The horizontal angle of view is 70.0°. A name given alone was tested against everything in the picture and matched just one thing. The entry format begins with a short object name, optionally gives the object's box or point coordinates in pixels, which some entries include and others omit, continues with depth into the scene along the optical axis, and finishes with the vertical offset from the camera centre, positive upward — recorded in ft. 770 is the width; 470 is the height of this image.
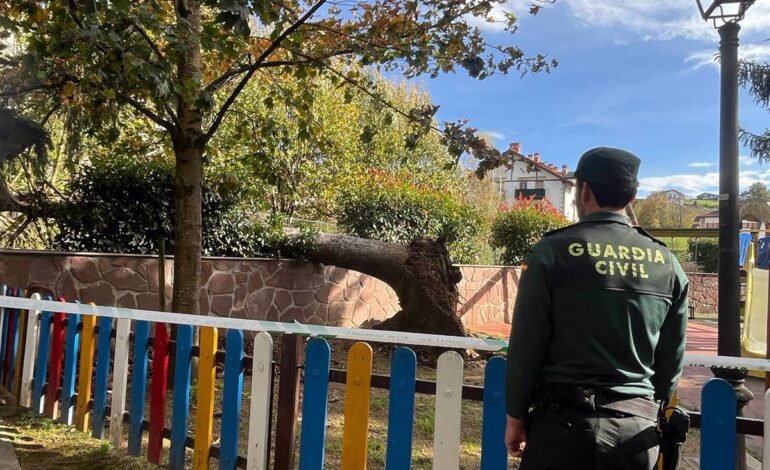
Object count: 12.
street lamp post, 11.49 +2.07
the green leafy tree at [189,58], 12.32 +5.35
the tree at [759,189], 118.11 +23.99
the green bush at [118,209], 21.40 +1.81
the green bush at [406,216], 33.86 +3.48
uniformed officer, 5.60 -0.60
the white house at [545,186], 171.01 +30.30
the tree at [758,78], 28.09 +10.81
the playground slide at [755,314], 24.97 -1.23
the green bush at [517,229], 46.19 +3.87
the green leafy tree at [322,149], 21.25 +7.95
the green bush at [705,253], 72.69 +4.30
